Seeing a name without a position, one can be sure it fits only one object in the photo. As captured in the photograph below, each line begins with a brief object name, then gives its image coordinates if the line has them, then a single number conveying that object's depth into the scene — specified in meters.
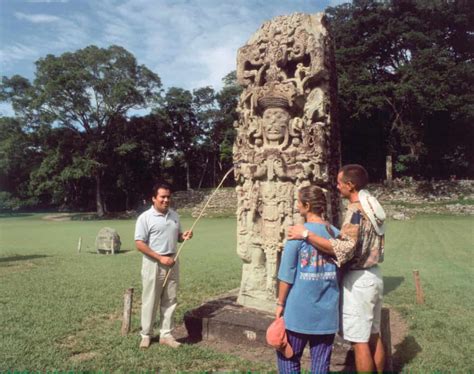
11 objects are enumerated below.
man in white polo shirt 5.21
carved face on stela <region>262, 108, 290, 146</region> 6.31
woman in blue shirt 3.26
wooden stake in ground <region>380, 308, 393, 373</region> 4.25
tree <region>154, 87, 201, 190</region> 44.47
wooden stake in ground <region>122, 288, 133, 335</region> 5.86
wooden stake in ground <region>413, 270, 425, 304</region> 7.27
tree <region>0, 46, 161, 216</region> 35.38
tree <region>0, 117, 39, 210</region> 36.25
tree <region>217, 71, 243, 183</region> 43.78
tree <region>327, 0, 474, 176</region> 30.23
